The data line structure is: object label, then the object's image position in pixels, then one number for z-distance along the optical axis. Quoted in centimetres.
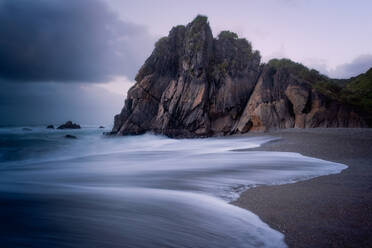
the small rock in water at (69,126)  5328
